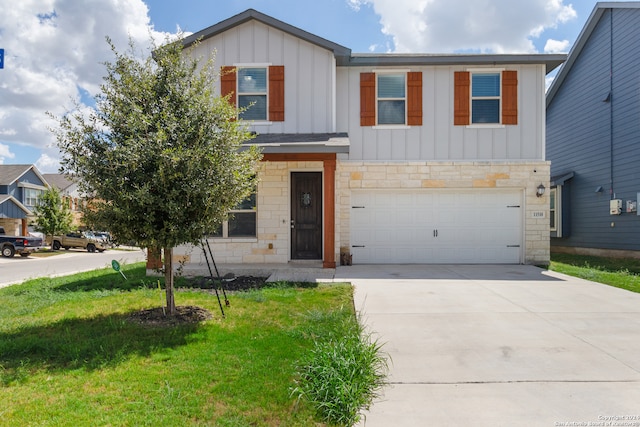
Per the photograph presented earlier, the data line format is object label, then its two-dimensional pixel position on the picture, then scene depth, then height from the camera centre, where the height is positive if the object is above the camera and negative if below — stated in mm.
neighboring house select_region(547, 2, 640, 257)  12078 +2839
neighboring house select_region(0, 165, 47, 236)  28994 +1955
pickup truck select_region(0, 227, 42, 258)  20016 -1366
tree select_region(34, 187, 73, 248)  25750 +280
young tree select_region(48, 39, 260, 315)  4535 +749
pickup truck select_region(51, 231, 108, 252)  25859 -1553
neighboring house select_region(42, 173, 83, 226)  36688 +3829
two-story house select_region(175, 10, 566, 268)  10188 +1762
